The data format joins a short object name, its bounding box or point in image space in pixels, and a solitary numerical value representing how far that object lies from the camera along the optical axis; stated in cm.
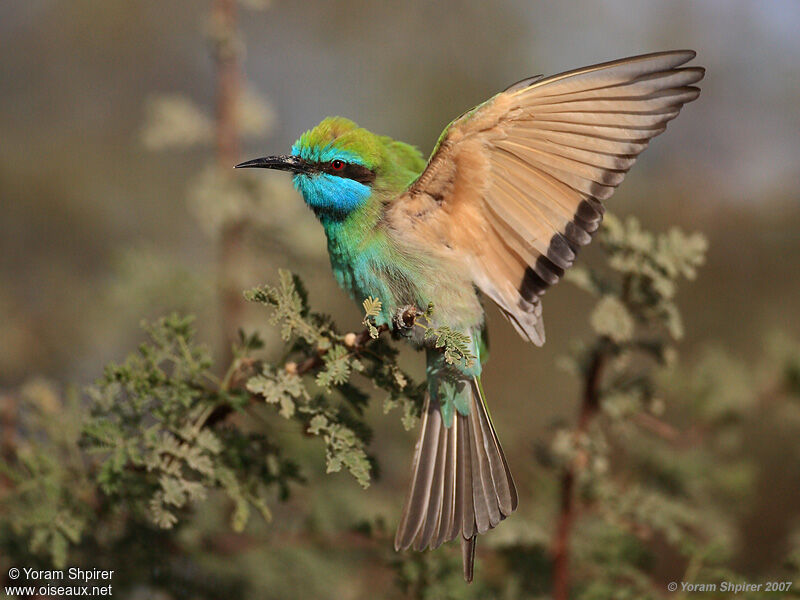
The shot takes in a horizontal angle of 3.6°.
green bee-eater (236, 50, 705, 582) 460
